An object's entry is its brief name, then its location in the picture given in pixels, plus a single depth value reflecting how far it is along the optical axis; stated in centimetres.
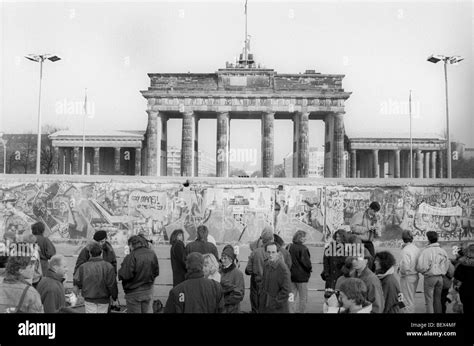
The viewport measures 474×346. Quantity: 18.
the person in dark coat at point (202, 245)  1050
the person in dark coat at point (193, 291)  719
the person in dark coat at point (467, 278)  907
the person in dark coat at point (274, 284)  856
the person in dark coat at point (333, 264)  1004
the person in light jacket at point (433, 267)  1011
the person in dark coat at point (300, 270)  1050
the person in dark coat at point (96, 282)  877
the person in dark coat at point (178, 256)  1068
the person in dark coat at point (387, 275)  807
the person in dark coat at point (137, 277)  927
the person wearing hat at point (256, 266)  988
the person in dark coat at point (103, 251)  994
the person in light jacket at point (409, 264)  997
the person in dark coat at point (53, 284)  800
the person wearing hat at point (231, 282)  868
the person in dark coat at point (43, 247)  1048
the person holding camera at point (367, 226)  1062
